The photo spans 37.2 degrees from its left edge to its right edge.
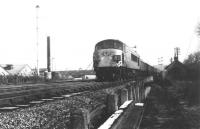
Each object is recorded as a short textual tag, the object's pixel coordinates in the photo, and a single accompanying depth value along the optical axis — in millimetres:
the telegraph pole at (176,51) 71600
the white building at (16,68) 82250
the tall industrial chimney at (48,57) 49500
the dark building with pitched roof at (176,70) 65238
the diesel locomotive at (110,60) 24156
